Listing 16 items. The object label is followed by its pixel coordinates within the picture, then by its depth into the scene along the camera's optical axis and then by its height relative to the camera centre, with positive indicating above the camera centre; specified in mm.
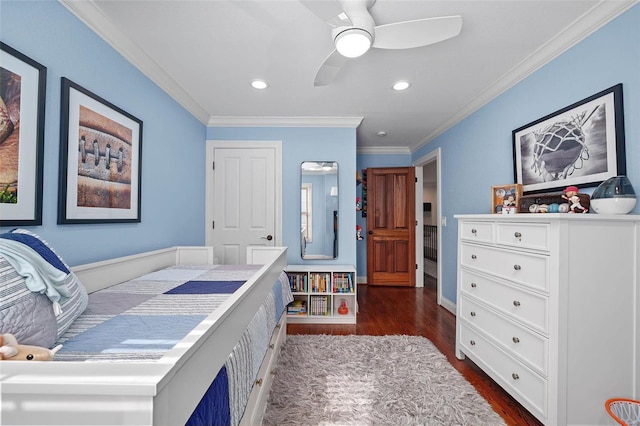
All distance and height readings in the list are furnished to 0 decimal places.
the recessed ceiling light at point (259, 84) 2263 +1146
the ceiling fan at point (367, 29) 1287 +974
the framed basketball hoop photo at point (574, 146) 1399 +447
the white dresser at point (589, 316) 1267 -477
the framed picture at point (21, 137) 1078 +333
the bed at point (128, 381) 371 -271
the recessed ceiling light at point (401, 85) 2264 +1151
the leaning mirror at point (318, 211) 3121 +52
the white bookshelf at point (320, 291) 2859 -831
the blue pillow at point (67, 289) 877 -288
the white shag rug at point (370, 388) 1471 -1125
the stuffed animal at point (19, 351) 586 -322
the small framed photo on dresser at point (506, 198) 1930 +145
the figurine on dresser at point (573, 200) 1475 +96
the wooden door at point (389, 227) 4301 -185
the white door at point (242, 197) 3117 +210
